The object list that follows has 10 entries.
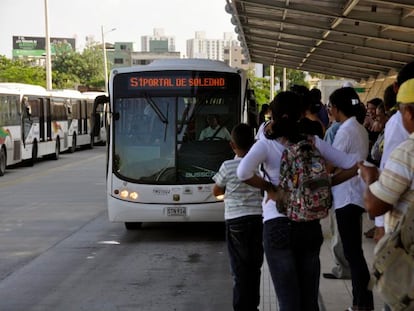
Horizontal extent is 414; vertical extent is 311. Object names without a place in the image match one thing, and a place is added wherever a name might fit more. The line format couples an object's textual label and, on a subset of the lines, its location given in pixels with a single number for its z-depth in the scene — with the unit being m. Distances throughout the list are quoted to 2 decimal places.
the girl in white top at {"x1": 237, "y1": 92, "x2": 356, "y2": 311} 4.96
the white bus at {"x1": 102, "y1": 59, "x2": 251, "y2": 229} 11.56
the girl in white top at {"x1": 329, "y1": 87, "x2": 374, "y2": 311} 6.41
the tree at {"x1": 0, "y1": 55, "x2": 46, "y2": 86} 63.46
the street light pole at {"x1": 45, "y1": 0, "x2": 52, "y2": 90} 49.44
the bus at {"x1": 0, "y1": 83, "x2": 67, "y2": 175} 25.21
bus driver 11.76
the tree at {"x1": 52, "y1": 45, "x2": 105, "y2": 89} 108.83
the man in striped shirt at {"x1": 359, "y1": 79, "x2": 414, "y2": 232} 3.77
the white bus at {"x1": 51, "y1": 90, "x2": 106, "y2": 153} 36.22
